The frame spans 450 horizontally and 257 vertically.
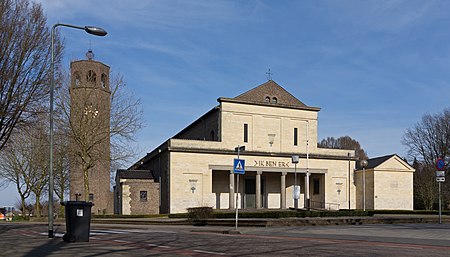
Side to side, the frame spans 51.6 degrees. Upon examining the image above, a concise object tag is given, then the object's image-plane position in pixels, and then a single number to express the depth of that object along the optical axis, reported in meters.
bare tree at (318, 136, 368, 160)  104.38
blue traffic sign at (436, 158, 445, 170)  25.37
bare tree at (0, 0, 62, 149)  17.64
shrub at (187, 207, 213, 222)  28.77
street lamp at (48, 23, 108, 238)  17.52
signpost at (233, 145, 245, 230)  20.70
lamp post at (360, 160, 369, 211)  50.03
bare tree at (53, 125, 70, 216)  41.62
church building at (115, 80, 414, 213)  48.09
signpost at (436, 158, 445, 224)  25.36
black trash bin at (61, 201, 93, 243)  14.23
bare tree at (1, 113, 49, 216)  46.44
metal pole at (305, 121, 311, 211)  50.43
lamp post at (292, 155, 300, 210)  42.59
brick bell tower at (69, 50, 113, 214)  40.97
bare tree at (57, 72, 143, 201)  40.81
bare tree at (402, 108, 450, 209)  56.28
